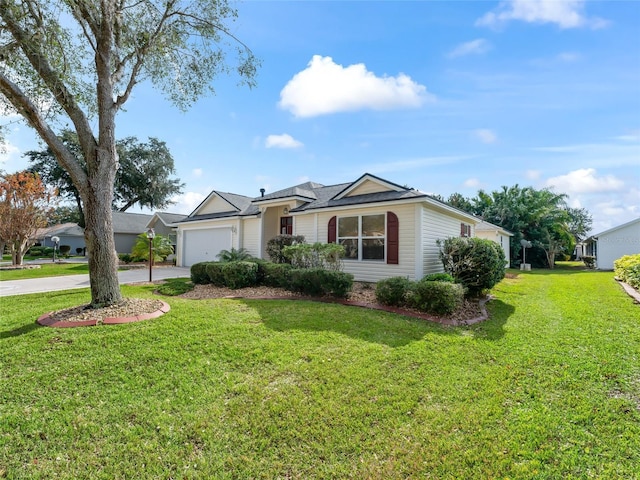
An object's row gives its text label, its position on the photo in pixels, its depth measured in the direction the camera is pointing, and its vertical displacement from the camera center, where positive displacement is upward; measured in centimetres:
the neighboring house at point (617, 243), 2103 +32
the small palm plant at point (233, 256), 1250 -37
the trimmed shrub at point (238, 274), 934 -81
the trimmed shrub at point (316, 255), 939 -25
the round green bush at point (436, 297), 661 -106
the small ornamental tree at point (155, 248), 1985 -9
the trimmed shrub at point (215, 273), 977 -84
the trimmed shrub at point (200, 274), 1037 -90
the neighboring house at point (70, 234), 3453 +135
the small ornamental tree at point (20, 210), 1678 +202
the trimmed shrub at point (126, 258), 2202 -81
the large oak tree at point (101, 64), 583 +412
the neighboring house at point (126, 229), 2944 +162
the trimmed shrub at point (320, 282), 785 -89
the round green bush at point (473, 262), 876 -42
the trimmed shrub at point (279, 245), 1184 +7
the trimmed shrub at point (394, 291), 718 -100
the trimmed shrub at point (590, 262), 2440 -115
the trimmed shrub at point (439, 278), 777 -77
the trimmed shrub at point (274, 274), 908 -82
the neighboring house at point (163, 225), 2575 +184
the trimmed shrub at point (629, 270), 1034 -85
